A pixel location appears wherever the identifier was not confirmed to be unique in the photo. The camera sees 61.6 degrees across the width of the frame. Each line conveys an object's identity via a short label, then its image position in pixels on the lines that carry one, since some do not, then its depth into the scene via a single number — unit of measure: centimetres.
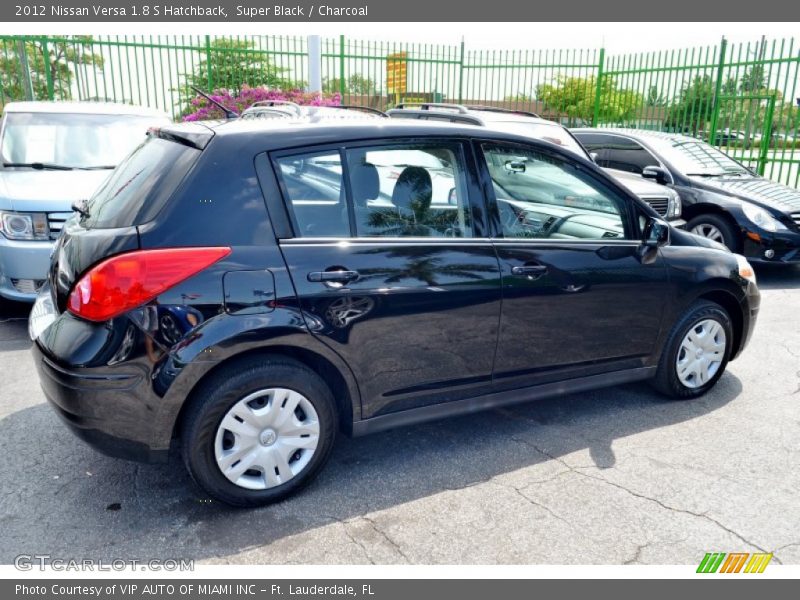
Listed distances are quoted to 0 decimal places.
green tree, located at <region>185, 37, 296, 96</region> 1292
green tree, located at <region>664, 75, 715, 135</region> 1309
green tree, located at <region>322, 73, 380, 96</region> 1427
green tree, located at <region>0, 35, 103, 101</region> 1153
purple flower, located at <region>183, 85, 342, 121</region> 1246
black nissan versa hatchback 272
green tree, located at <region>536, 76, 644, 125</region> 1462
